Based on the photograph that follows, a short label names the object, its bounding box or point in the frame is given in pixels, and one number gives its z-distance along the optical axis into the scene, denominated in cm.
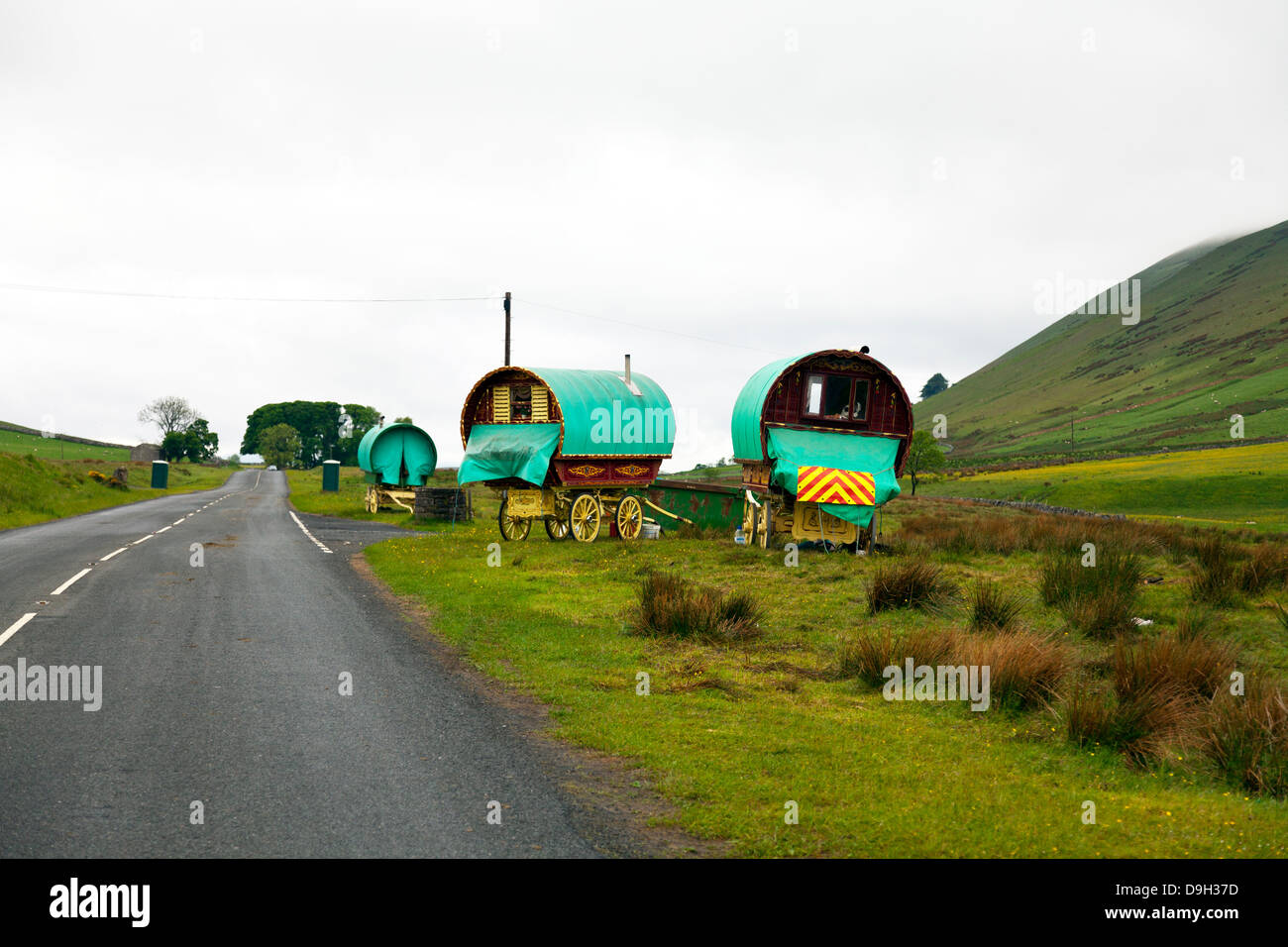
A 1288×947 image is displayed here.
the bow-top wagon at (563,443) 2483
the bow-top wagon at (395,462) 4291
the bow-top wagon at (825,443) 2233
